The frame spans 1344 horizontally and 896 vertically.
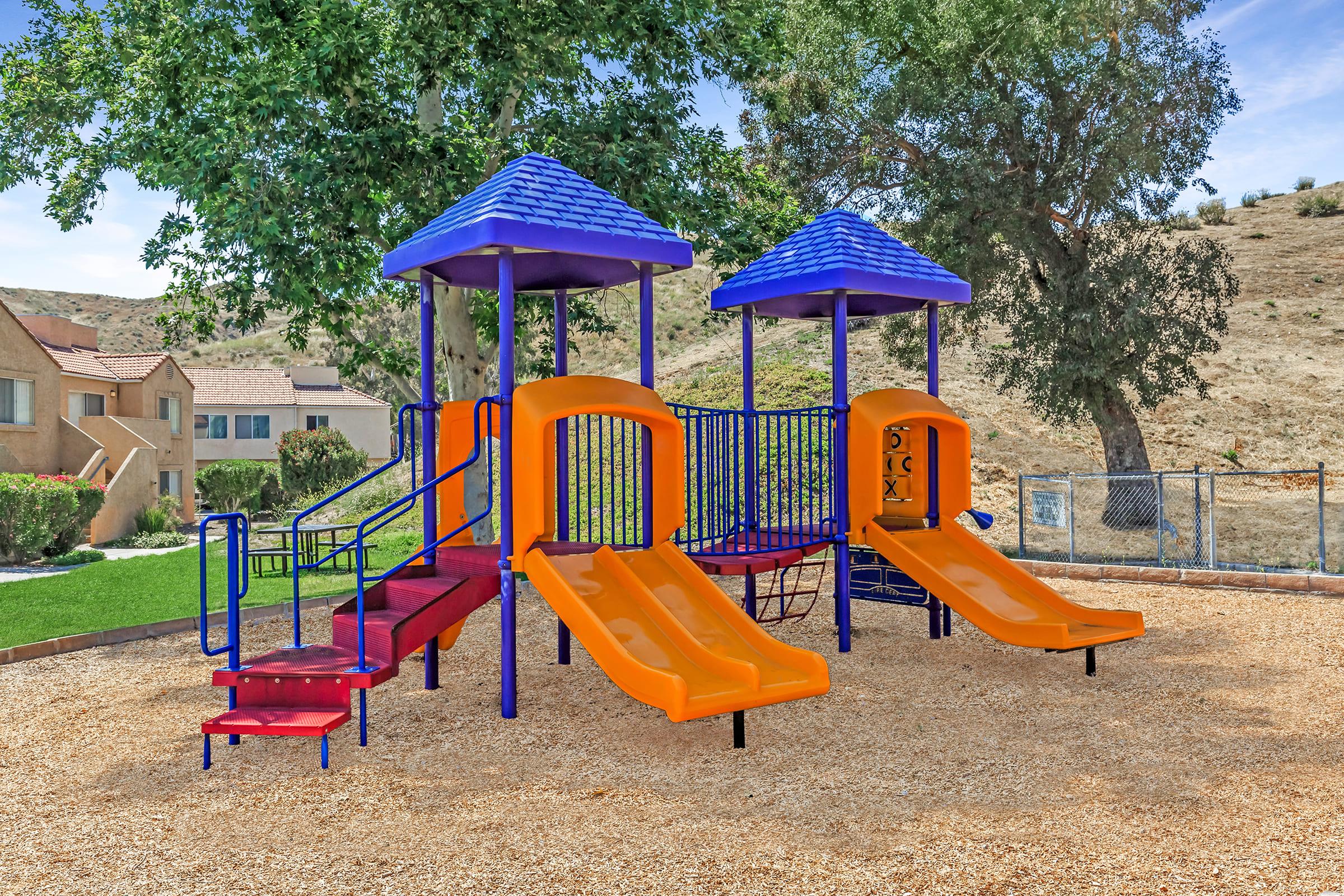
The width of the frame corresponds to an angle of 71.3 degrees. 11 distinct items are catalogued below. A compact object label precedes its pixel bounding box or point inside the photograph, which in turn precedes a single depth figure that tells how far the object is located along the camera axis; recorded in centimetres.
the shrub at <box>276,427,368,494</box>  3312
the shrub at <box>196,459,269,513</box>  3169
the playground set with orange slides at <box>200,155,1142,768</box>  656
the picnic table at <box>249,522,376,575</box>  1466
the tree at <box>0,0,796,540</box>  1109
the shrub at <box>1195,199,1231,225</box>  5555
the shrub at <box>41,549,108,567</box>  1895
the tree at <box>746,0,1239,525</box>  1708
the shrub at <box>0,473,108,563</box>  1861
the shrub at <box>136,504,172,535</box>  2492
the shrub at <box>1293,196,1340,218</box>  5284
